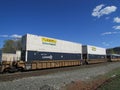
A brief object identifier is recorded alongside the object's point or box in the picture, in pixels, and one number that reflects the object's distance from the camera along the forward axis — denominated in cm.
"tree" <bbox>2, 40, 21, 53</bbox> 4460
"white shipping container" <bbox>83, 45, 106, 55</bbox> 2239
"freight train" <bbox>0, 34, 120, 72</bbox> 1186
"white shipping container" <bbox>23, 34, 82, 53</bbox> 1281
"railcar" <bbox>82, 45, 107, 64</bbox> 2248
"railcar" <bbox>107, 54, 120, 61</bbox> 3243
